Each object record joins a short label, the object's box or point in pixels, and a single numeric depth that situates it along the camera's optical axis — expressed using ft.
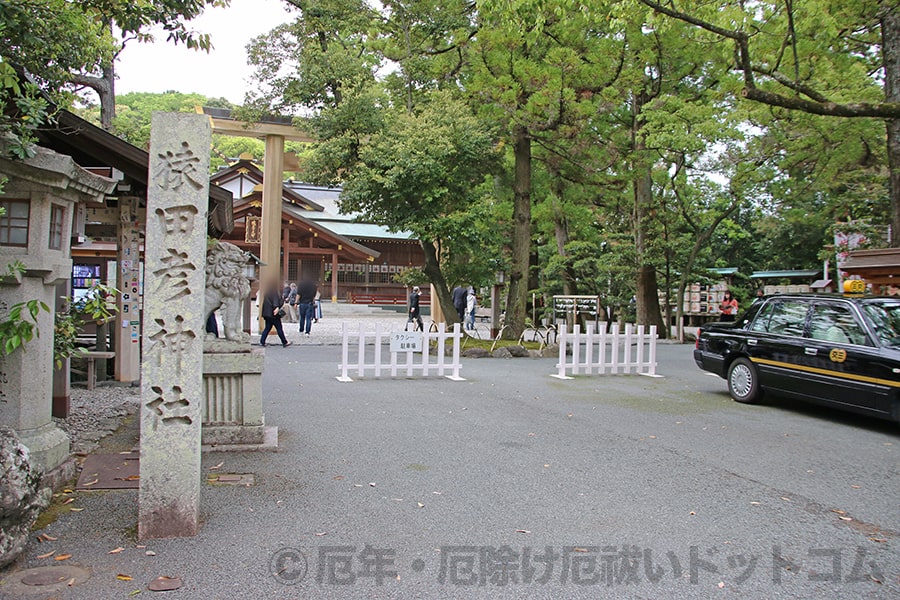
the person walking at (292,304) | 84.38
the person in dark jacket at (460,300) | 74.18
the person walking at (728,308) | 75.28
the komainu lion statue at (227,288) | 21.27
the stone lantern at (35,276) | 15.76
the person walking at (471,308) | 82.33
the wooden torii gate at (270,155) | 62.69
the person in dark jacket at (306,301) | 67.92
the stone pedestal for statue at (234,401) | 20.63
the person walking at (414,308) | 70.90
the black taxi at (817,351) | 25.16
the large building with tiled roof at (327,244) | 104.01
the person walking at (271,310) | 53.83
